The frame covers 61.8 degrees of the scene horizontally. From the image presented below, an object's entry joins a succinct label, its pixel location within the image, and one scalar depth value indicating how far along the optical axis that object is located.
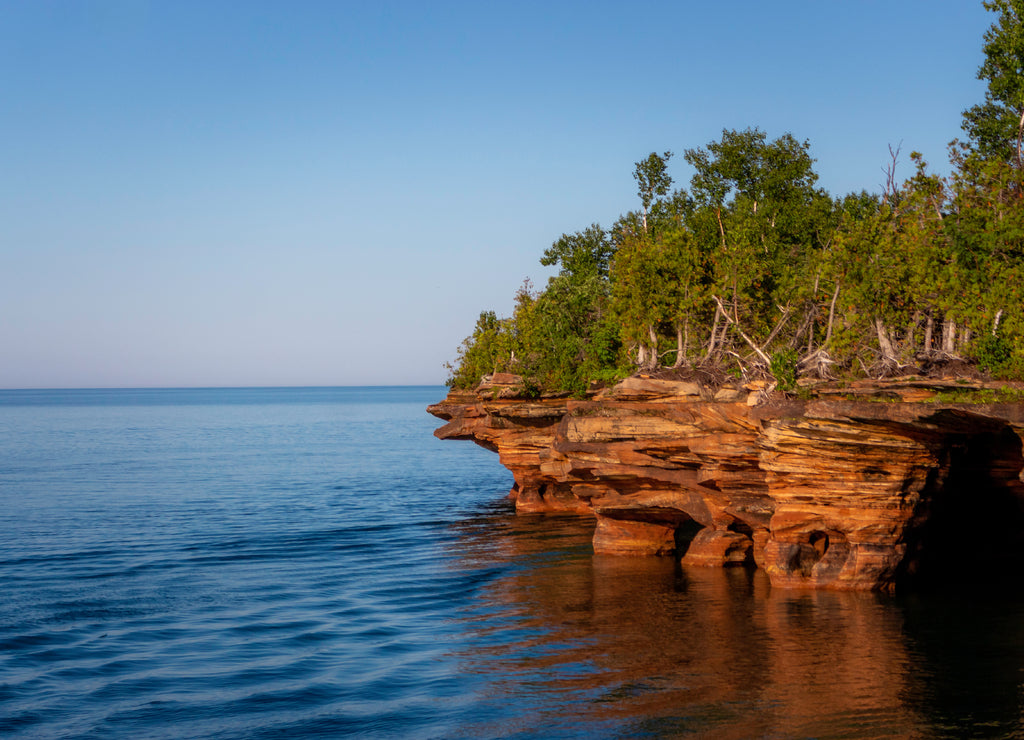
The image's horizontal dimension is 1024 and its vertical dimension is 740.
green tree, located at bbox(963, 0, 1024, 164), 37.78
